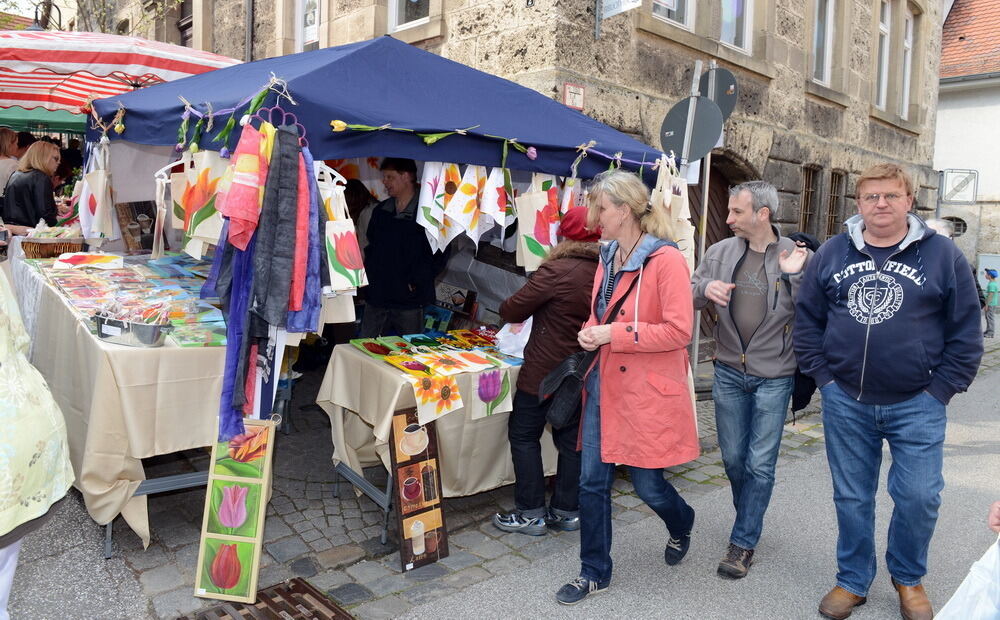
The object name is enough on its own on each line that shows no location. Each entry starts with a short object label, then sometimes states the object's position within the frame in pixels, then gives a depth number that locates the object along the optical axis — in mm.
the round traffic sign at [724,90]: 6156
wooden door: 9298
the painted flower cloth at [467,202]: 4117
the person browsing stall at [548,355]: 3746
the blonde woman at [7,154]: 7731
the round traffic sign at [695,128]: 5586
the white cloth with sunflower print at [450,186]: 4098
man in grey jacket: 3375
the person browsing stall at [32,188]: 6680
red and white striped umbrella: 6828
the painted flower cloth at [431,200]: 4023
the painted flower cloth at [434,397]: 3645
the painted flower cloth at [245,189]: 3094
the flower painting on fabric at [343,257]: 3393
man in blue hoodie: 2881
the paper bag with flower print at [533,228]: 4371
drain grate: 3049
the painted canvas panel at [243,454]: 3336
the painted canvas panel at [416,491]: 3561
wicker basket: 5793
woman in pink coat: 3047
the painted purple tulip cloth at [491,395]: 3943
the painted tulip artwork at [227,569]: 3170
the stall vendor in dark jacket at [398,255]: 5051
